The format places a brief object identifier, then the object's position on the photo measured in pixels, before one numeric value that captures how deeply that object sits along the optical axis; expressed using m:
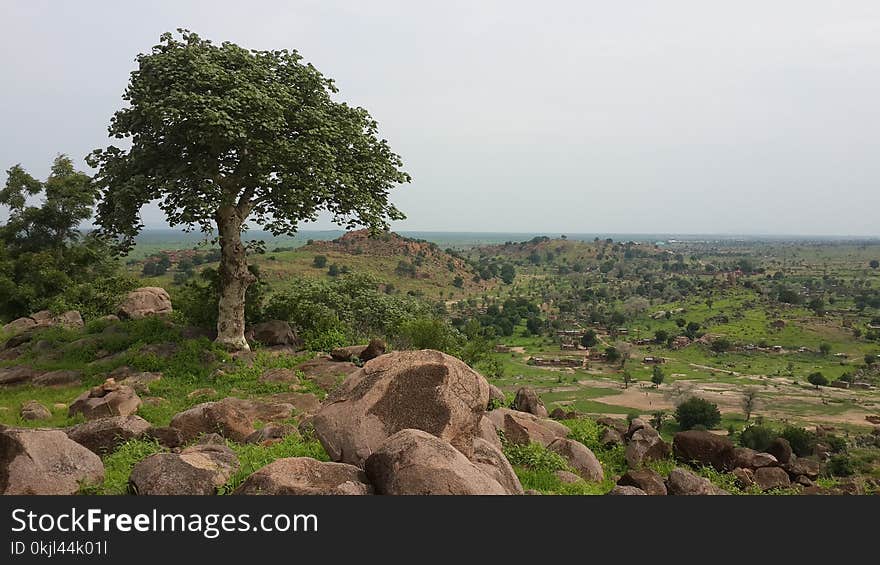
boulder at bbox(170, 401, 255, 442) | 11.61
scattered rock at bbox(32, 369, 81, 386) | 16.70
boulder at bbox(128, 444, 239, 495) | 7.50
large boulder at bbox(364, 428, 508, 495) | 7.02
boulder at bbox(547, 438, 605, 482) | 13.23
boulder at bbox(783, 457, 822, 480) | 16.26
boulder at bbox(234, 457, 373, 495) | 6.95
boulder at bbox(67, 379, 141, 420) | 13.30
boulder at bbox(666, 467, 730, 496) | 11.12
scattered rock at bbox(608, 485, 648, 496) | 9.55
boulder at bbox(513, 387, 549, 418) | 18.80
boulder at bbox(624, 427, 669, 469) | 15.07
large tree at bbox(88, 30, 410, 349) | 16.59
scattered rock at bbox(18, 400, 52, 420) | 13.32
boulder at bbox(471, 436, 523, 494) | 8.66
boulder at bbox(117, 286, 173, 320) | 25.31
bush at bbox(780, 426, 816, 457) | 47.88
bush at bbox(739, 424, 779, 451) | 48.75
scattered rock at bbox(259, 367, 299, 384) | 17.08
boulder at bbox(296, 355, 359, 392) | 17.08
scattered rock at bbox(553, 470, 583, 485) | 11.41
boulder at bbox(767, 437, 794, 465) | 17.45
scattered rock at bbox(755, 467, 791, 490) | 14.45
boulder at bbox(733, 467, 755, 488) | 13.96
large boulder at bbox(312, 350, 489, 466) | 9.12
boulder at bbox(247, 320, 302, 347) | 21.02
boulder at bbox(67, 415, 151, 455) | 10.03
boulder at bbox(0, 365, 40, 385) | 16.84
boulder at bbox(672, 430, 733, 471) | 15.05
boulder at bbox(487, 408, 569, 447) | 13.54
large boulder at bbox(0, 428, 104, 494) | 7.63
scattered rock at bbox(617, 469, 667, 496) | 10.88
